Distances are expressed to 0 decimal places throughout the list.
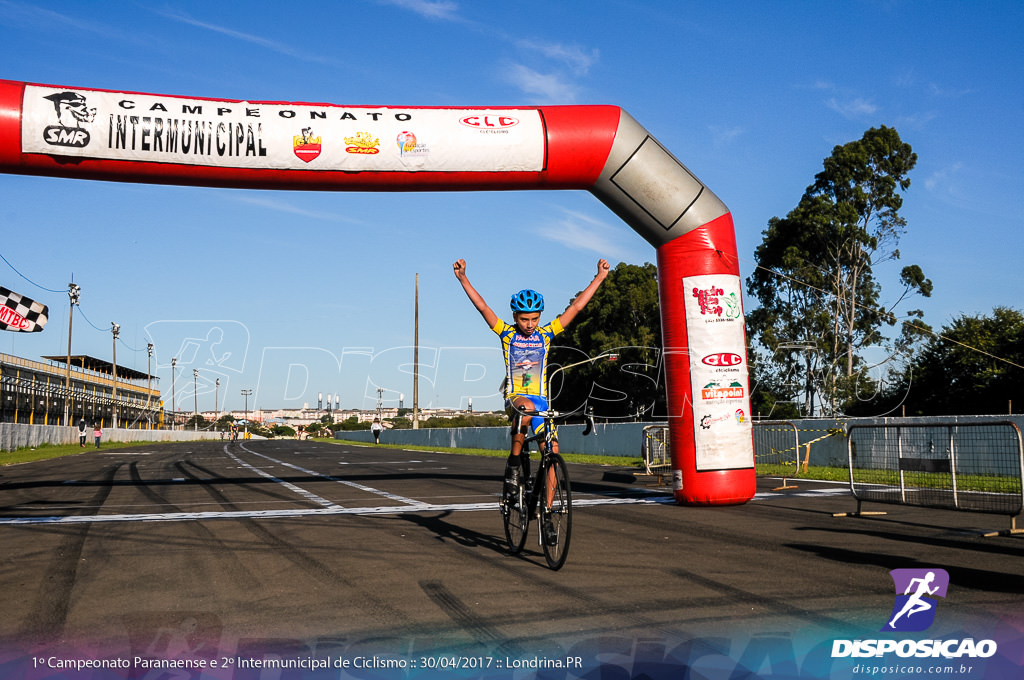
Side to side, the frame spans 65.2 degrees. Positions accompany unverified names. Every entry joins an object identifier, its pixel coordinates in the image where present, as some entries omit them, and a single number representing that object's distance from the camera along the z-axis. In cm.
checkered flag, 1552
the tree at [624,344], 4741
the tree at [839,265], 3494
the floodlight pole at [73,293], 6614
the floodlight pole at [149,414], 12582
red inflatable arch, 979
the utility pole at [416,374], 5700
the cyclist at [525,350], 647
